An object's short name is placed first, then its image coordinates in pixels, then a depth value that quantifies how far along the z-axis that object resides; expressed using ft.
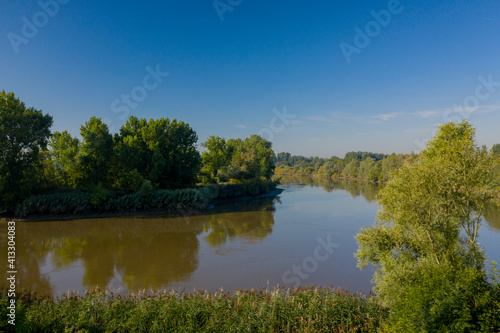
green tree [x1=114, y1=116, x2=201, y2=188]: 106.22
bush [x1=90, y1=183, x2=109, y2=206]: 89.97
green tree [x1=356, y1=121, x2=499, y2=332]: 30.89
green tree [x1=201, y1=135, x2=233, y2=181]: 169.07
